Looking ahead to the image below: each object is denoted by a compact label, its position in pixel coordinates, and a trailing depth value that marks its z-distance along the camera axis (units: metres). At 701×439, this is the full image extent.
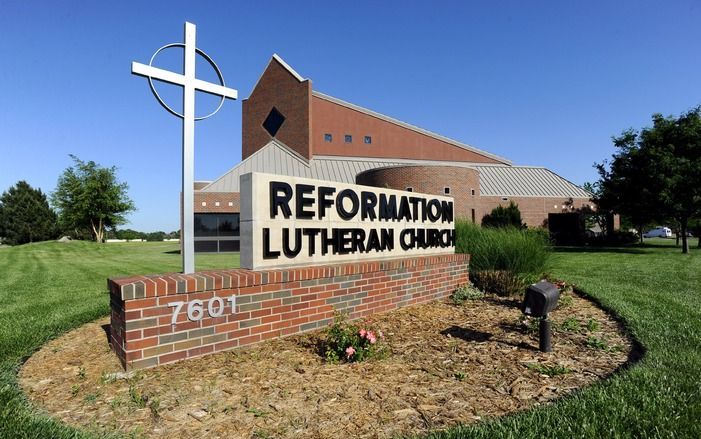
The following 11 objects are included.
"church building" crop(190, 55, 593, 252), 27.14
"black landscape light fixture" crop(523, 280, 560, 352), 4.11
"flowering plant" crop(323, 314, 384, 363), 4.04
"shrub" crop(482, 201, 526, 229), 28.73
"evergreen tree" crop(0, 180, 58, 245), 56.97
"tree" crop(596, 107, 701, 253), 22.48
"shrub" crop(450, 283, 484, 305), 7.32
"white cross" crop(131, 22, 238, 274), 4.77
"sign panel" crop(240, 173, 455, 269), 5.04
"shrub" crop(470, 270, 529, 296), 7.55
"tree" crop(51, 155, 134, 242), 38.78
